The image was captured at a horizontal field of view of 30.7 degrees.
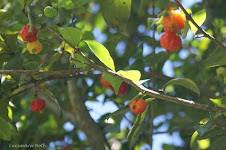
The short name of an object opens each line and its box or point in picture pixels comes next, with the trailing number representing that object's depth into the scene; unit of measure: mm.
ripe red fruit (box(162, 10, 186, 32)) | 2090
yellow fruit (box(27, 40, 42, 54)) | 2377
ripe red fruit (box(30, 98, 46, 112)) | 2645
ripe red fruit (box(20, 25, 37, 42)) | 2277
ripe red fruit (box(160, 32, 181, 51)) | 2305
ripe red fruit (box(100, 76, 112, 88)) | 2939
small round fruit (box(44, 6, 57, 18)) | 2195
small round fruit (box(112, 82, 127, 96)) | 3017
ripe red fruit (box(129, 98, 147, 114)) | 2186
